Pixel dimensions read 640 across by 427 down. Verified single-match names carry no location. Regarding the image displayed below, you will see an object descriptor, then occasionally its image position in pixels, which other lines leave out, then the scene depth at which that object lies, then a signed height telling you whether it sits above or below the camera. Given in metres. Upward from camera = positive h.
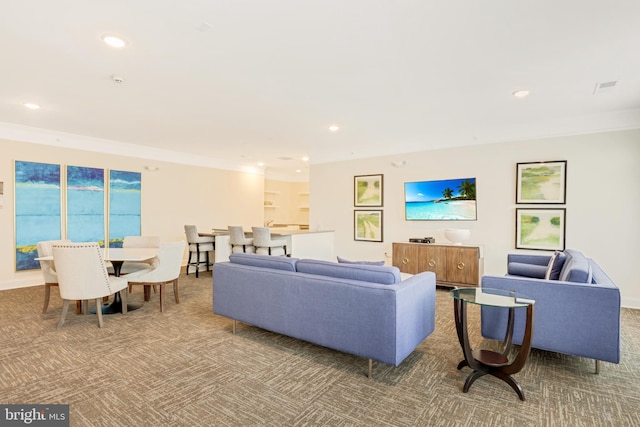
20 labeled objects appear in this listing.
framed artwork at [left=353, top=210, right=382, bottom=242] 6.52 -0.28
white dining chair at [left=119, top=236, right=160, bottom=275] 5.14 -0.50
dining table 3.86 -0.57
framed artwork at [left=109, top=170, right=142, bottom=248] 6.21 +0.08
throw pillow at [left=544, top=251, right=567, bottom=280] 3.14 -0.52
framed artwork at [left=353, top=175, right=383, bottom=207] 6.52 +0.42
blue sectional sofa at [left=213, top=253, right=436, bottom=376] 2.36 -0.74
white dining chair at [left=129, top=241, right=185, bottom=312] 4.09 -0.75
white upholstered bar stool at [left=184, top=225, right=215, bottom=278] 6.28 -0.64
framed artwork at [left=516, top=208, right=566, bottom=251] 4.80 -0.23
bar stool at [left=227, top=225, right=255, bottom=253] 6.05 -0.54
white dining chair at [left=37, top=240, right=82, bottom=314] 3.89 -0.77
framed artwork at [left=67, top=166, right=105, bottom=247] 5.73 +0.09
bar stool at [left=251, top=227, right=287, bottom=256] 5.81 -0.55
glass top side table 2.22 -0.90
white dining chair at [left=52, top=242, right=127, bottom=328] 3.41 -0.66
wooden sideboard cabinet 5.07 -0.79
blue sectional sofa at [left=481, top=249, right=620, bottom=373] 2.38 -0.76
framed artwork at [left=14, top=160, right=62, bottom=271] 5.23 +0.02
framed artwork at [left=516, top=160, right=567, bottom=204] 4.79 +0.45
